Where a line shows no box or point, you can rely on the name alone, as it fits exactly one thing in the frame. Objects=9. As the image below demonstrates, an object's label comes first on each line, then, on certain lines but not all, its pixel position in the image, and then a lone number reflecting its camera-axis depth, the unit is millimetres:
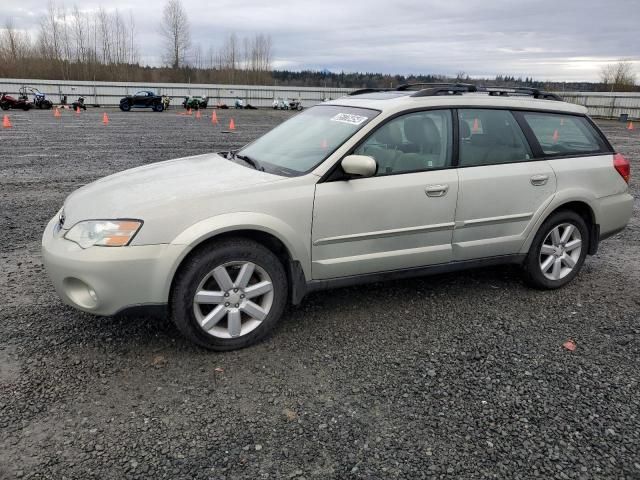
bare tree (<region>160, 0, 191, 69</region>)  82188
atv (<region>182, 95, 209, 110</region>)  43312
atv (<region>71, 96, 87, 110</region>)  36875
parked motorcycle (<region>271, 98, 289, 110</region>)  48116
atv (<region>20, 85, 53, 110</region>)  36062
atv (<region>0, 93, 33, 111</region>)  32750
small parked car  37531
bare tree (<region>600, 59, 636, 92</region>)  58969
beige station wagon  3314
